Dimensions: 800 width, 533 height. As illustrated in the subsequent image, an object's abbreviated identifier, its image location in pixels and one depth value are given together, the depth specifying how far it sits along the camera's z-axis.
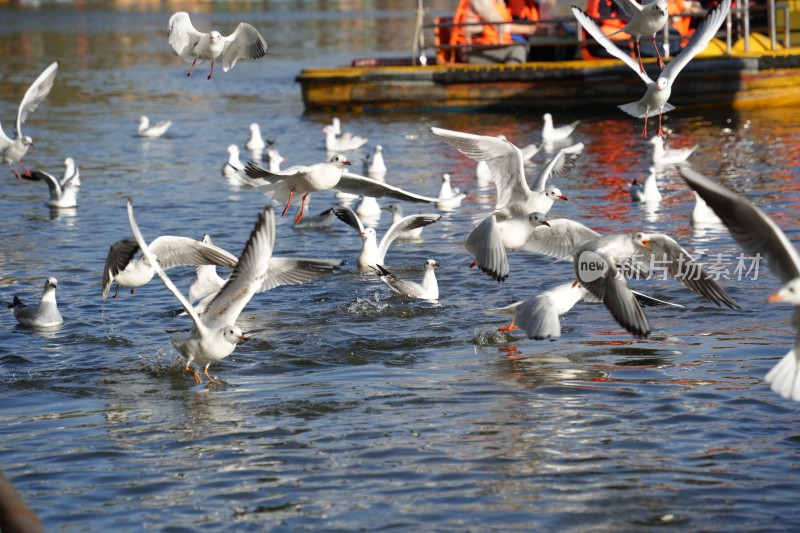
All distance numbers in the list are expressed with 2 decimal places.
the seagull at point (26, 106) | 12.84
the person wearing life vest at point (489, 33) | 22.47
